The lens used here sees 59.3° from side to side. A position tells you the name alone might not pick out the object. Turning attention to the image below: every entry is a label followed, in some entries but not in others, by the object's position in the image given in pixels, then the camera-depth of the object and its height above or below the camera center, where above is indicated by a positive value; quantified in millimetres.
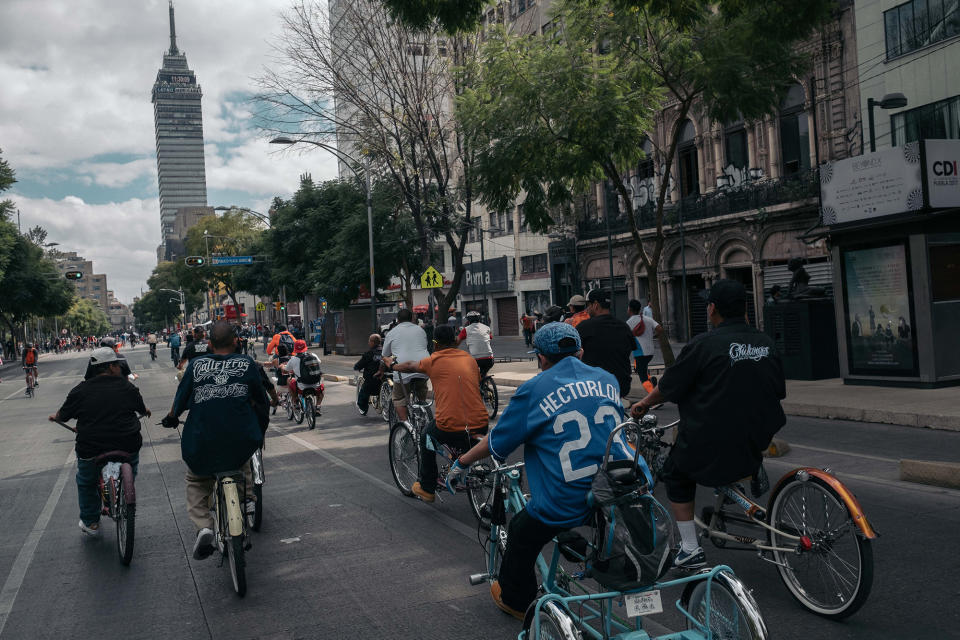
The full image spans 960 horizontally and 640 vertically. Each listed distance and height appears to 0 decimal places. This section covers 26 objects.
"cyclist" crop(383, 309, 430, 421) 10773 -254
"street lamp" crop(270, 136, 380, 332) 24766 +5334
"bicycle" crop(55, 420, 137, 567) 6145 -1158
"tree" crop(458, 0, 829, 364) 14867 +4078
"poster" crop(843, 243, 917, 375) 13961 -232
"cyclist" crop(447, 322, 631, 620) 3578 -508
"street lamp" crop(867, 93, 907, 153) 18094 +4235
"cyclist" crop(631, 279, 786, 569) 4410 -498
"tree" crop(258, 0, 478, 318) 22641 +6481
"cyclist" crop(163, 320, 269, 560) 5516 -561
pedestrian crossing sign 23516 +1240
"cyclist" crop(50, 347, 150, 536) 6621 -596
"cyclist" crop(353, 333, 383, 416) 14453 -750
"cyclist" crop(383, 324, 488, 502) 6965 -646
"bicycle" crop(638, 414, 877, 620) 4168 -1219
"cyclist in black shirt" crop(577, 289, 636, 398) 8570 -291
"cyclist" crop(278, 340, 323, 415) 14375 -692
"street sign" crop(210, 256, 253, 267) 50662 +4543
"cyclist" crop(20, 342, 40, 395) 26516 -424
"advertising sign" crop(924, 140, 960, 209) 13344 +1888
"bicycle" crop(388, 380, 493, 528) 8094 -1186
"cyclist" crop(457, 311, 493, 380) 13961 -393
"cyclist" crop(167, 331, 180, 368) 36594 -303
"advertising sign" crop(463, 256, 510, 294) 51750 +2851
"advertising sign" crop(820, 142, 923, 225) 13555 +1899
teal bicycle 3046 -1116
